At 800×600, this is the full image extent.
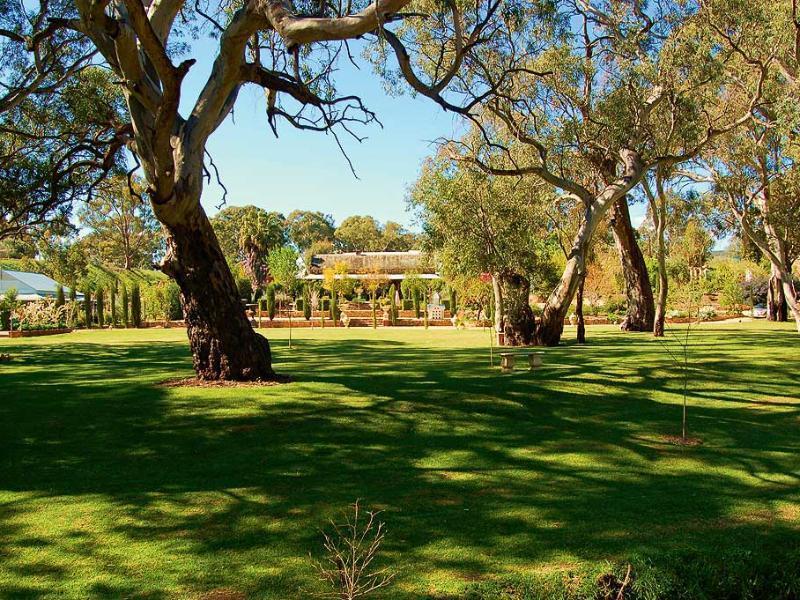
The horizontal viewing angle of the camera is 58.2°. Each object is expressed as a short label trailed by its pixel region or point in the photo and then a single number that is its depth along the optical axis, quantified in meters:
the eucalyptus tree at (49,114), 15.45
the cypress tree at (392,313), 38.56
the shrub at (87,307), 38.88
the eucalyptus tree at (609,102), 16.61
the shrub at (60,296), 38.53
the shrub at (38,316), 32.34
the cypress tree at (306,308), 40.09
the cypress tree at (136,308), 38.59
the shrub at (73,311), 37.60
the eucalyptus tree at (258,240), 54.78
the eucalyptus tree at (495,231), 20.52
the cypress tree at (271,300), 38.69
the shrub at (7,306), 31.45
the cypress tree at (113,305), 38.56
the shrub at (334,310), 37.48
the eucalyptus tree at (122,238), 66.19
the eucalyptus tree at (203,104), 8.86
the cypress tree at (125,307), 38.19
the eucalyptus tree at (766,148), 15.60
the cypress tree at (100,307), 39.25
